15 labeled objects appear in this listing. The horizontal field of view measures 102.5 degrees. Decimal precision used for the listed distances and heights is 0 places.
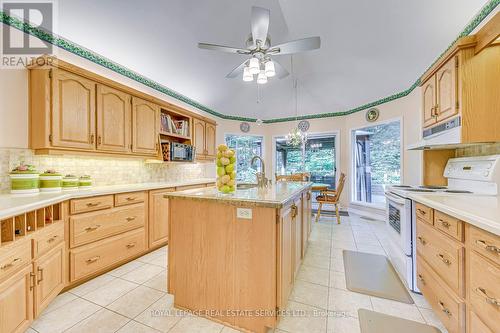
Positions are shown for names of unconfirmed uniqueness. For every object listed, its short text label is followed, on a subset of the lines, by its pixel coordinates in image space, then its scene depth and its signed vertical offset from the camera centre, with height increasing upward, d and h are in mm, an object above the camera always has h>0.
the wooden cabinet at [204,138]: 3844 +579
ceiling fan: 1751 +1180
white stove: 1679 -245
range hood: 1652 +281
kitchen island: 1332 -635
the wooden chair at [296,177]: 3953 -212
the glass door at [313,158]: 5246 +221
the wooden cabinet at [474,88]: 1544 +618
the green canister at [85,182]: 2250 -168
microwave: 3186 +253
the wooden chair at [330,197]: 4009 -630
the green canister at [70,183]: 2100 -163
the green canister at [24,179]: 1771 -105
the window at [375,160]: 4016 +141
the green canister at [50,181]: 1939 -133
